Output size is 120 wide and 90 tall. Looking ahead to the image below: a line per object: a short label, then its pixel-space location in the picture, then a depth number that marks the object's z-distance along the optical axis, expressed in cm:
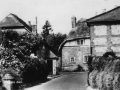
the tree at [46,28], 9444
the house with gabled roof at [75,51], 4412
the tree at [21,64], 1888
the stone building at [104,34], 2502
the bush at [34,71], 1964
